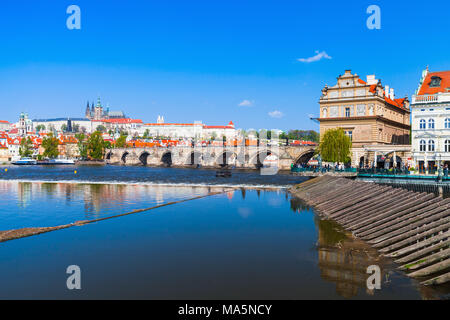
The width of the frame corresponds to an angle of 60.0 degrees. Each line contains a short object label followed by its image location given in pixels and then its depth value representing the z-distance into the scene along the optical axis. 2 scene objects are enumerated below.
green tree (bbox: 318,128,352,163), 66.06
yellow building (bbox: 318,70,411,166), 72.06
